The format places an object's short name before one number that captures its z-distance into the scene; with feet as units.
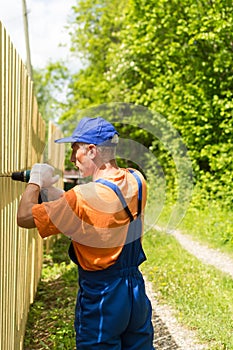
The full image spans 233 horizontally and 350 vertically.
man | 9.38
